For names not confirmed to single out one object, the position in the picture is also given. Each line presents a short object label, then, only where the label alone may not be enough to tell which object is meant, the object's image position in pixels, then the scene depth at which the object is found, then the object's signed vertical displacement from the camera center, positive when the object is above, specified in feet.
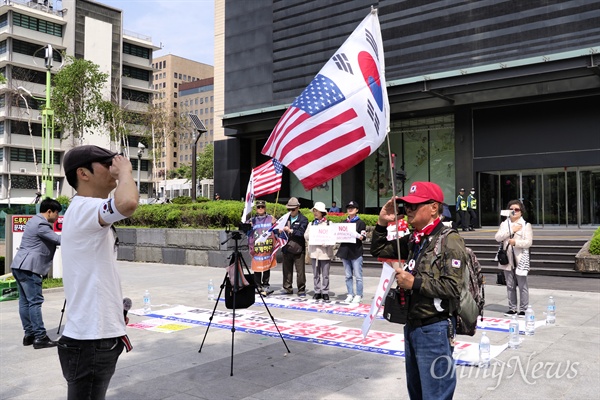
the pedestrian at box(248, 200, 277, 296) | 39.50 -2.15
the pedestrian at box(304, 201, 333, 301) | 37.04 -3.60
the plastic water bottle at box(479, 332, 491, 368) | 20.03 -5.47
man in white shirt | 9.53 -1.21
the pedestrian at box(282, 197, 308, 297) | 39.29 -2.22
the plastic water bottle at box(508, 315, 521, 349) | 22.86 -5.55
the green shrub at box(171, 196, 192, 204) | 78.33 +1.83
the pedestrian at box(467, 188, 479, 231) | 84.53 +0.33
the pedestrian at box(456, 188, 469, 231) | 82.74 +0.01
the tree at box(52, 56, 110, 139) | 127.75 +29.33
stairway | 50.65 -4.82
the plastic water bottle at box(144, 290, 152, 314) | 32.58 -5.72
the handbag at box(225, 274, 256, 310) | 22.48 -3.59
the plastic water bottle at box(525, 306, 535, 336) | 25.53 -5.57
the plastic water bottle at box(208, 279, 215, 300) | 37.60 -5.80
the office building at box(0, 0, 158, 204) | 199.11 +60.80
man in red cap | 11.23 -1.86
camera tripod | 21.97 -2.48
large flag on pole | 17.39 +3.26
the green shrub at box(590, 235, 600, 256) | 47.83 -3.39
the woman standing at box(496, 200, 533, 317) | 30.35 -2.46
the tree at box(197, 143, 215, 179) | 288.51 +25.20
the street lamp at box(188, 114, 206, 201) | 78.39 +12.36
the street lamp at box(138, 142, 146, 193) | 97.08 +11.95
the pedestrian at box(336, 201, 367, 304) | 35.99 -3.23
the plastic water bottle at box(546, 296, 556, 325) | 28.07 -5.69
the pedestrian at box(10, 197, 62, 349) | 23.76 -2.66
